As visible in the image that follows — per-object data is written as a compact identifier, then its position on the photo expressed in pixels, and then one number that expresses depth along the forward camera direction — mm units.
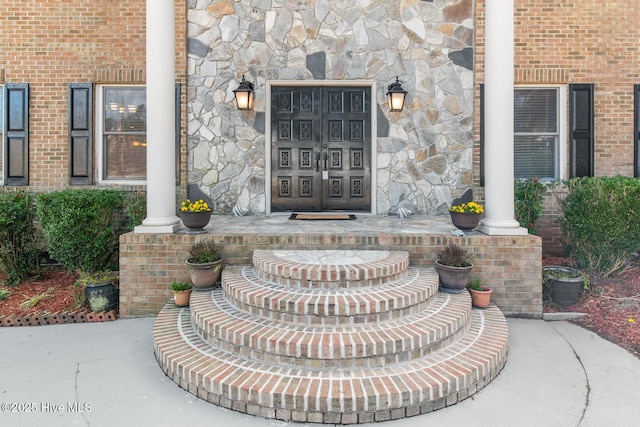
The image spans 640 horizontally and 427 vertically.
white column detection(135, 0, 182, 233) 4090
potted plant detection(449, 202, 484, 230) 3996
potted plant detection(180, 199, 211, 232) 3951
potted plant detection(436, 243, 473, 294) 3525
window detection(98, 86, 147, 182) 5871
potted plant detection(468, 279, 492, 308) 3615
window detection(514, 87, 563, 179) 5895
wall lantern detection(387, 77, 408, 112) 5617
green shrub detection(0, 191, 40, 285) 4648
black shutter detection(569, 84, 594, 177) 5691
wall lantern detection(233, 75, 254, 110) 5594
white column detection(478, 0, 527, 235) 4055
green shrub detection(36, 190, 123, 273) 4336
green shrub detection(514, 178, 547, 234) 4795
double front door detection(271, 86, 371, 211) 6012
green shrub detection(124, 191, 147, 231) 4832
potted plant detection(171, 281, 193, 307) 3641
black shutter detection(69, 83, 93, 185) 5730
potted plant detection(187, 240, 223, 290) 3636
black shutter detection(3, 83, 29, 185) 5734
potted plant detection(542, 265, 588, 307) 4016
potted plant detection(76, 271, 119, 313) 3955
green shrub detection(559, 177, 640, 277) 4340
